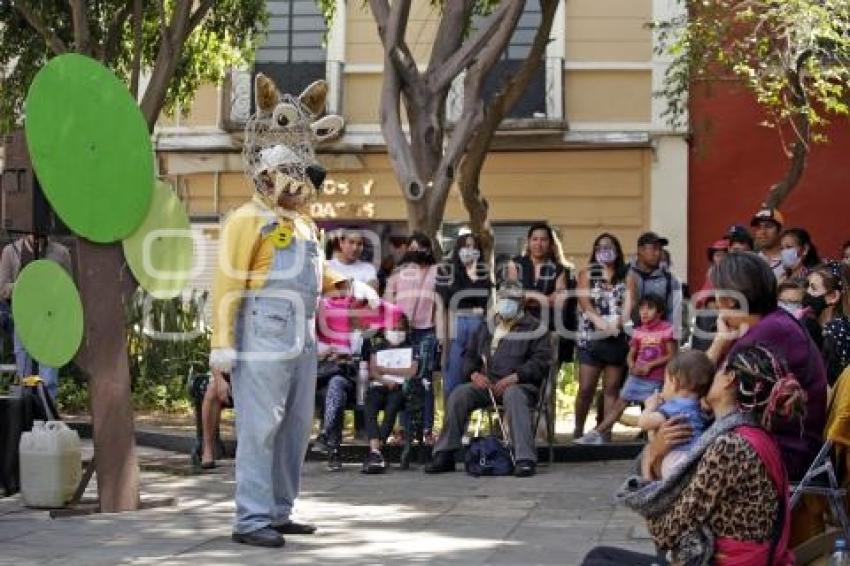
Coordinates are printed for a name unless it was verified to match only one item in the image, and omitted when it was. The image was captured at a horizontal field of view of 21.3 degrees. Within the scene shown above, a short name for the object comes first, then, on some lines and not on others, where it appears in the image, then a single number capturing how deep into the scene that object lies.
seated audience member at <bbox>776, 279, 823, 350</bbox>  12.36
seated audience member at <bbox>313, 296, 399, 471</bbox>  17.27
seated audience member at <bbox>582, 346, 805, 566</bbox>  7.45
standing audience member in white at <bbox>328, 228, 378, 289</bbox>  18.78
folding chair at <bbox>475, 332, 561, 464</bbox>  17.02
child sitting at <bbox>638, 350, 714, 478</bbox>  8.11
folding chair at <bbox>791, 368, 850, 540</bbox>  8.78
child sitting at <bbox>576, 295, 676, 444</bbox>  17.56
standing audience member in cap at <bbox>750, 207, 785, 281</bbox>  17.53
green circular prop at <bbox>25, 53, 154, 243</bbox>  12.82
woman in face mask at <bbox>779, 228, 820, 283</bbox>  16.97
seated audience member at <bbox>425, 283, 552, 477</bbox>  16.67
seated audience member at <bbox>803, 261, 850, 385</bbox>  11.66
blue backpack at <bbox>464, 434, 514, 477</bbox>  16.54
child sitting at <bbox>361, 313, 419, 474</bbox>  17.21
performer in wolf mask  11.78
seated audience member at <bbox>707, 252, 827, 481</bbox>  8.37
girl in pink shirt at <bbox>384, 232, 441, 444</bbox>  17.52
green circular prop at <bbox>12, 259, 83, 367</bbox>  13.28
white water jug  13.86
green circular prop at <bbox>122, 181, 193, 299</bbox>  13.41
